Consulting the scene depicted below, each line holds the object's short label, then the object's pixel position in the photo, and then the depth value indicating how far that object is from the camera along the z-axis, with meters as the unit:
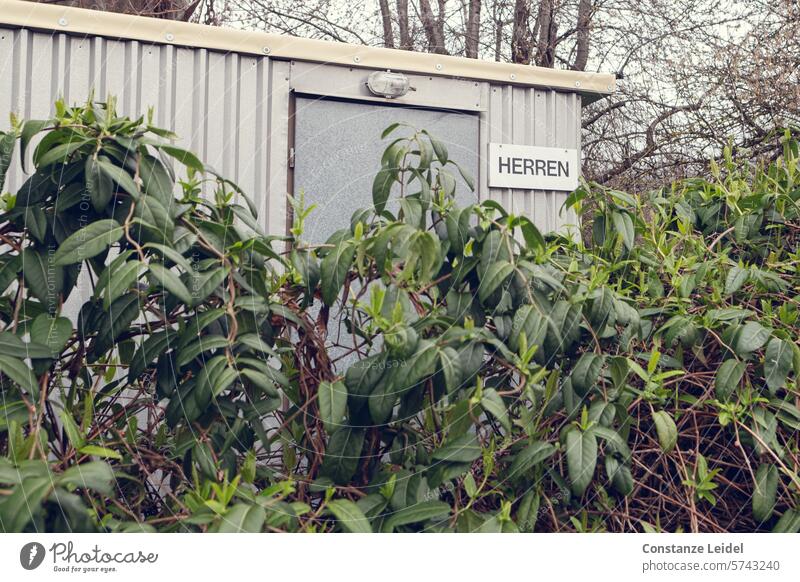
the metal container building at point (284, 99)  2.81
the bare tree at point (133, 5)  4.86
